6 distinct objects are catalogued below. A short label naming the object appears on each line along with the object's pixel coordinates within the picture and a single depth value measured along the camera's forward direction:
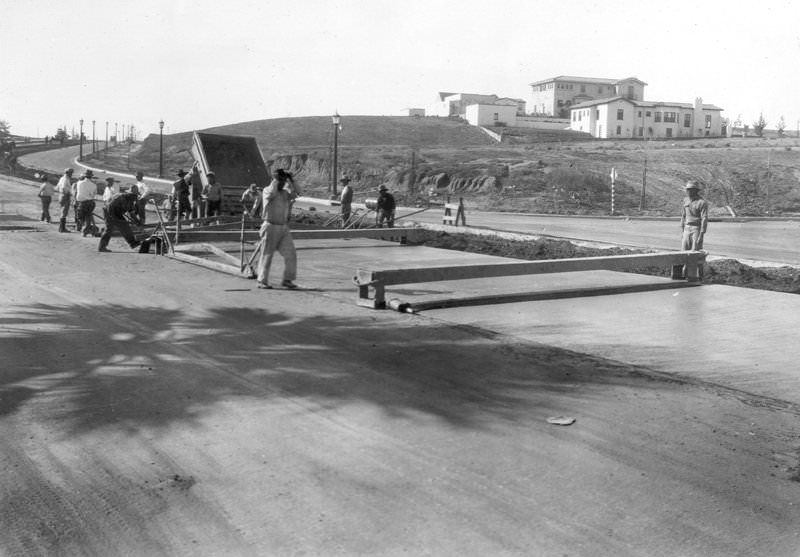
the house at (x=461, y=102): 131.00
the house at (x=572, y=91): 131.50
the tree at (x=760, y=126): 98.19
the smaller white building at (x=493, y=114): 115.69
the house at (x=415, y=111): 148.94
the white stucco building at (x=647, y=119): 105.44
